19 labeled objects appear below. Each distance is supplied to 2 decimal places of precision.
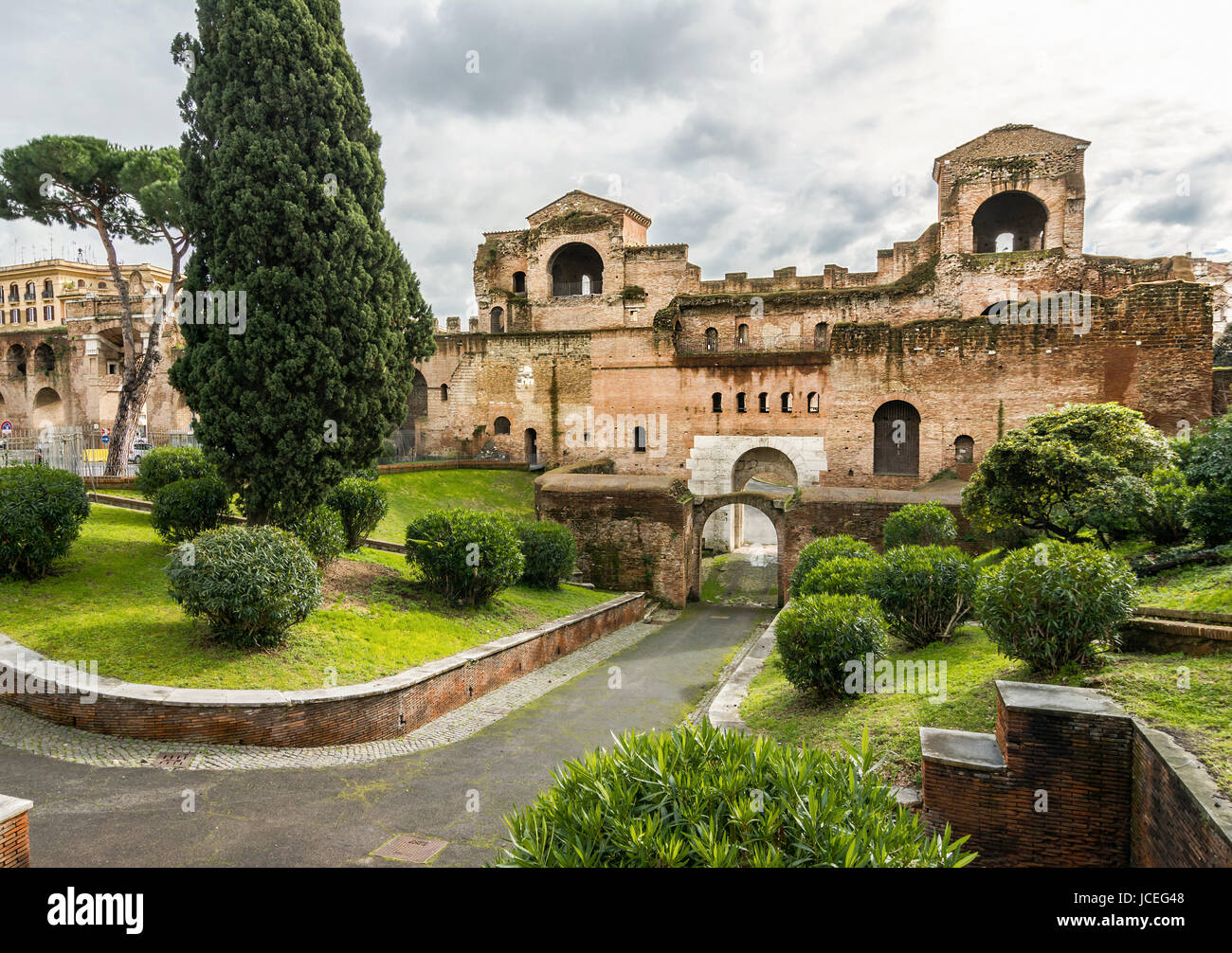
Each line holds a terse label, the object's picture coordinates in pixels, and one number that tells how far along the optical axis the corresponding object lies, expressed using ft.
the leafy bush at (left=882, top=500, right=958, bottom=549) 49.14
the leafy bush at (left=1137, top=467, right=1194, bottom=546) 33.22
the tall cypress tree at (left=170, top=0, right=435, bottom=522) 35.68
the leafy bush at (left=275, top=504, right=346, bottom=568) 38.01
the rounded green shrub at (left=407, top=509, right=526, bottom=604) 40.93
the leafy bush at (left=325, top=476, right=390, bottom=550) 44.06
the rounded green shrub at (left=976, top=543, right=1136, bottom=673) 20.99
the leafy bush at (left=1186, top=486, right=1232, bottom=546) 31.07
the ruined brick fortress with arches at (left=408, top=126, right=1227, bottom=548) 67.62
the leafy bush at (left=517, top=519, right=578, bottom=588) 52.08
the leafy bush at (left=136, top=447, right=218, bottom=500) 46.78
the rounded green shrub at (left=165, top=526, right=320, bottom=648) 27.94
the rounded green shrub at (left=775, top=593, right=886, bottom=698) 26.78
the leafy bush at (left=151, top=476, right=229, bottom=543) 39.32
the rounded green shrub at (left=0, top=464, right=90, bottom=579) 32.48
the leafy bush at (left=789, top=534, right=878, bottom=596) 43.54
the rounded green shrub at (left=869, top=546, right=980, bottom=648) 32.17
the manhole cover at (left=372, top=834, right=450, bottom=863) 18.34
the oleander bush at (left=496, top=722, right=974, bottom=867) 10.62
